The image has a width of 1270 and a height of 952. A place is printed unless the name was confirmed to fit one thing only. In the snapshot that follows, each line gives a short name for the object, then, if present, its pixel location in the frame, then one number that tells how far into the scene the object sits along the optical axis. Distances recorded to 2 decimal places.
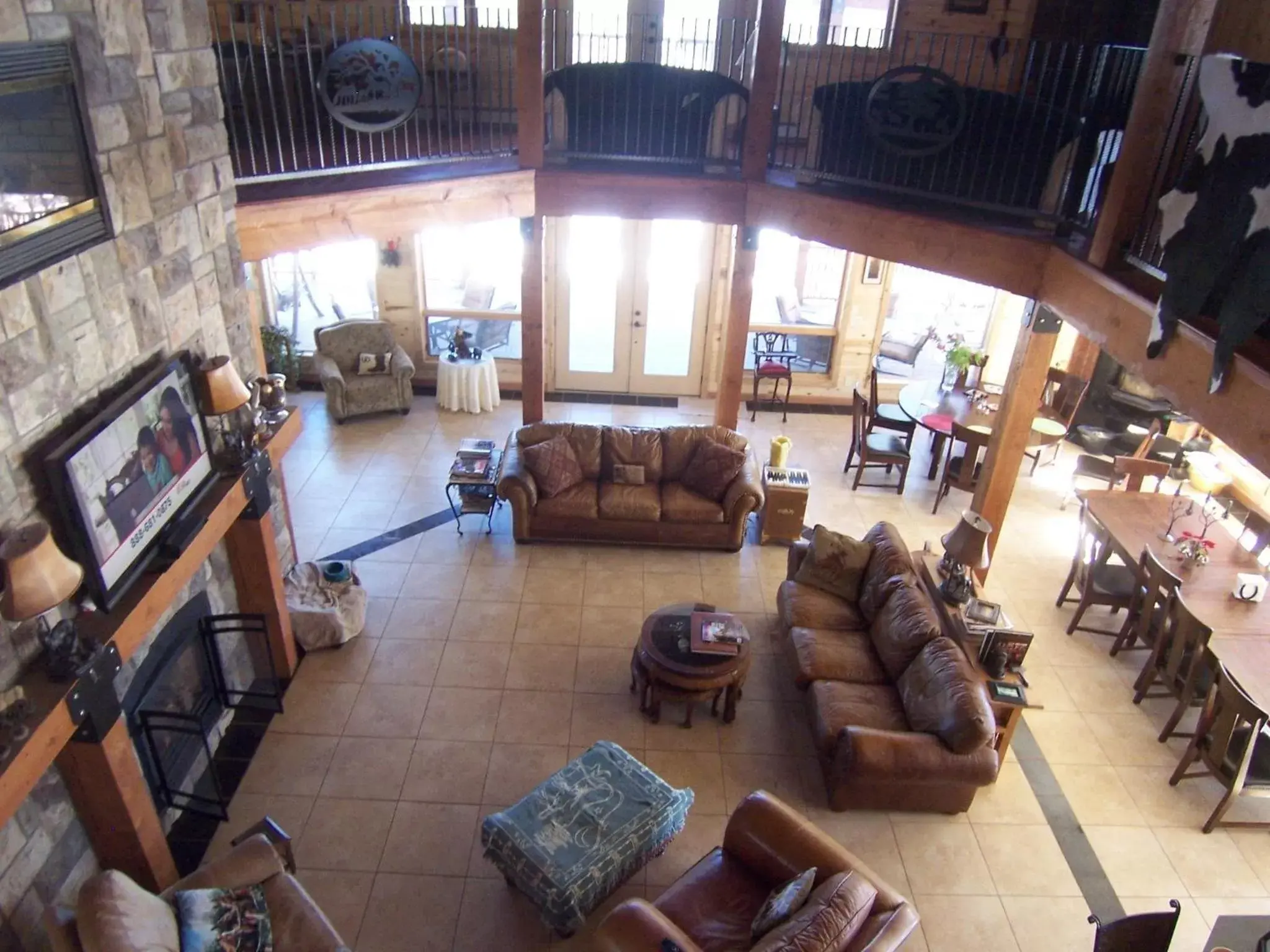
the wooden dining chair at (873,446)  8.38
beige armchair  9.20
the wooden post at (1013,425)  6.15
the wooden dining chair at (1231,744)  4.83
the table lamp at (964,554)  5.43
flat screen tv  3.32
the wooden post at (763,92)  6.56
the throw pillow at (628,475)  7.43
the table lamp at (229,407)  4.27
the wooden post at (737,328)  7.58
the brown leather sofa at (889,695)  4.78
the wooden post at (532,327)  7.59
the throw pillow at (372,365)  9.35
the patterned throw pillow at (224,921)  3.61
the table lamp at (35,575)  2.88
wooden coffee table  5.38
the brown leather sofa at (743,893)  3.63
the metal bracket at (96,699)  3.26
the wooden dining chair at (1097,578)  6.50
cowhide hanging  3.52
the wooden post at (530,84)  6.48
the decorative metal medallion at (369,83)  5.98
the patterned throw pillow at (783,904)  3.61
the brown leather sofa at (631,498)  7.22
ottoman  4.12
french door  9.52
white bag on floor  6.02
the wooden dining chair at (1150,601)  5.89
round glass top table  8.20
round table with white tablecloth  9.45
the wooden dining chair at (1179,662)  5.41
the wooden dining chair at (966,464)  7.96
